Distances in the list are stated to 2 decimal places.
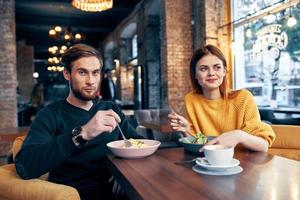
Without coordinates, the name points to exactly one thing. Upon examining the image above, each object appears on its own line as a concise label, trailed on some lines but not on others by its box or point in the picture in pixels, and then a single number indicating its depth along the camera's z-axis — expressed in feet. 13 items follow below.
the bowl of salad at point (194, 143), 4.54
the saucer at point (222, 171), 3.43
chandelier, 24.25
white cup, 3.48
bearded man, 4.60
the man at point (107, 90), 23.72
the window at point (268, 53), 14.23
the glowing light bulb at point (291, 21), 13.33
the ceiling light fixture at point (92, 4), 9.84
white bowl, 4.34
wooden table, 2.79
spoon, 4.17
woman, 5.17
